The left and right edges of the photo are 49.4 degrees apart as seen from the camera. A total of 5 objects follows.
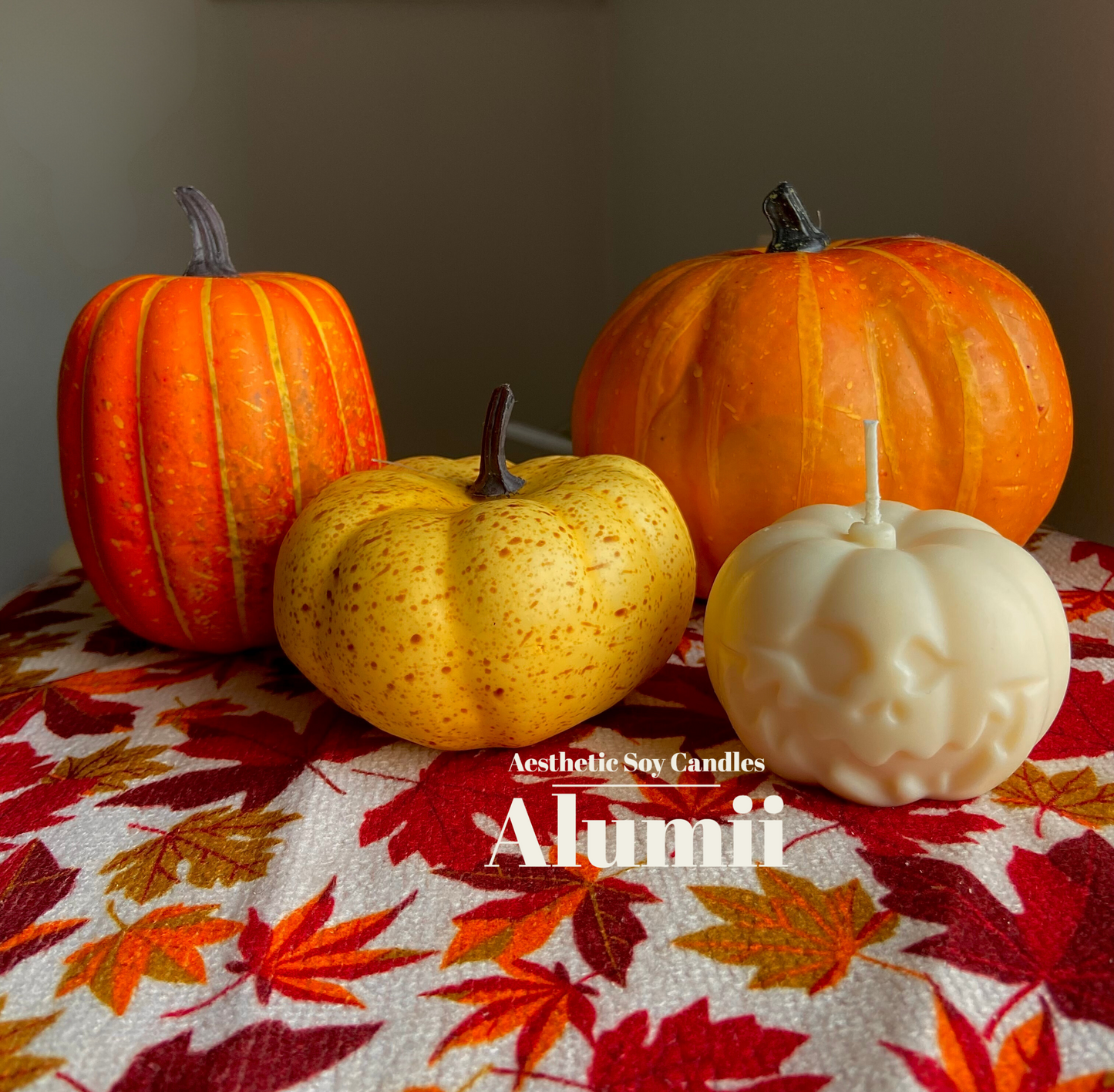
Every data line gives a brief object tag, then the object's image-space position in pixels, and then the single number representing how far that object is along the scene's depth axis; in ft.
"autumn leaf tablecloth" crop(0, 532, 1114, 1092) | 0.55
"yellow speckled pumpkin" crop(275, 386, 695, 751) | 0.76
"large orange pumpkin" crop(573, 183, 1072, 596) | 0.94
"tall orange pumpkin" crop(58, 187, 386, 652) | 0.92
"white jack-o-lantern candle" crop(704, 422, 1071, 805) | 0.68
